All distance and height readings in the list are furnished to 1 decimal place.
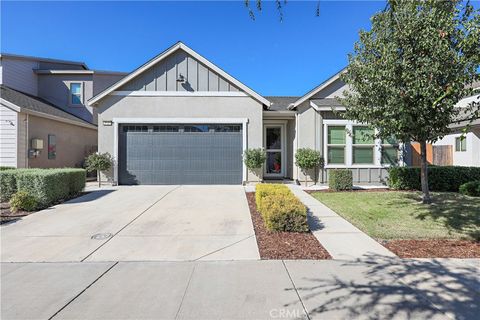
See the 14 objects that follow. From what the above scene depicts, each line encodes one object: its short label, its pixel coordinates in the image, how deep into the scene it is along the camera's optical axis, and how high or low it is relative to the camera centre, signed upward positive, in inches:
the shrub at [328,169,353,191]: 421.7 -27.7
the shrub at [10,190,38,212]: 294.2 -45.0
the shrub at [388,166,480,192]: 403.9 -23.3
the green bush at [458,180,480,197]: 361.1 -35.4
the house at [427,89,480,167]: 487.7 +23.5
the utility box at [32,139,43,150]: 474.9 +26.3
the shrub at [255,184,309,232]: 224.4 -43.7
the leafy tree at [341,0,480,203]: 249.4 +86.6
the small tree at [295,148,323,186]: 466.0 +4.4
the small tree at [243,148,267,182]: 466.3 +4.0
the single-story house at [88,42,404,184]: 484.4 +53.0
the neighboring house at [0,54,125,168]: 456.4 +93.3
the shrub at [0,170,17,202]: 331.9 -29.3
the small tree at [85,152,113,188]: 462.0 -5.5
